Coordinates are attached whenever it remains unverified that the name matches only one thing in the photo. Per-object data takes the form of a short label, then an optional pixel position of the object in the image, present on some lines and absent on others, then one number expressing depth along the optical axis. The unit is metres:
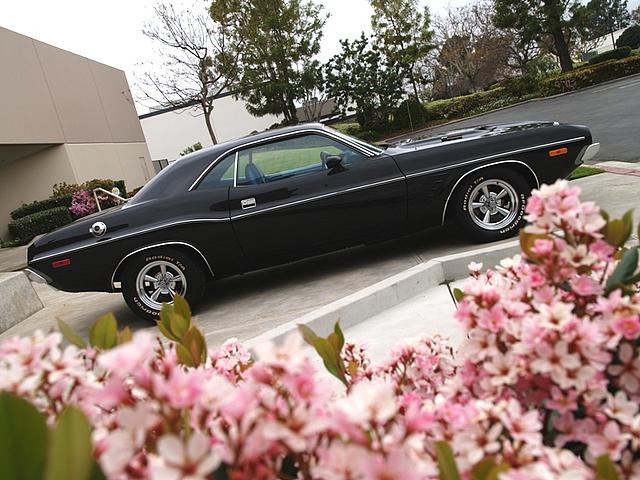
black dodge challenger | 4.73
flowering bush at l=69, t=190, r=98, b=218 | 19.94
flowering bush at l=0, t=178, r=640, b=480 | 0.62
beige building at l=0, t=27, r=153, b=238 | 21.81
